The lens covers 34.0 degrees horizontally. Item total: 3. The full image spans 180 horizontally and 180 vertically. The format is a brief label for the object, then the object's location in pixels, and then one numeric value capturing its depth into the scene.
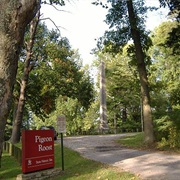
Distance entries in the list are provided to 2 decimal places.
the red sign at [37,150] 9.38
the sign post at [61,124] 10.50
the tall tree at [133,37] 16.48
